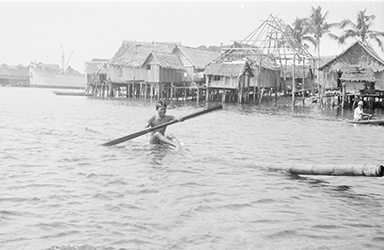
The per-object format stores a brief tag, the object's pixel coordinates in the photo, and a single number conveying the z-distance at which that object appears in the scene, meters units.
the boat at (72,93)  54.90
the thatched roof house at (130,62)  45.56
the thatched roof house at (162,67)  43.25
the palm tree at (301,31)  46.43
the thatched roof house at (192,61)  47.06
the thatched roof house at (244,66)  39.41
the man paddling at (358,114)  20.46
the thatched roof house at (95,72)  52.62
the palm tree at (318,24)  44.41
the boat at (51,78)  95.50
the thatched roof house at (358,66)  32.81
